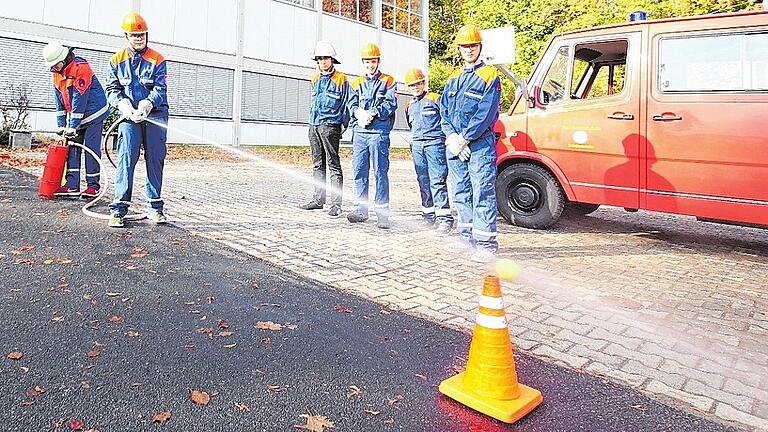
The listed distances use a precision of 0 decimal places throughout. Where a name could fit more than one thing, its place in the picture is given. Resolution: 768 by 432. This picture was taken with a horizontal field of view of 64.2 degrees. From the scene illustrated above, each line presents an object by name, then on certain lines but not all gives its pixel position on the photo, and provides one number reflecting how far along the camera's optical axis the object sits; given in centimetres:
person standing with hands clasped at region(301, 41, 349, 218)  795
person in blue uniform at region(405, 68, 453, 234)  733
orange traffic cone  283
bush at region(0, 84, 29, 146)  1644
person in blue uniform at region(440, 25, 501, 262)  577
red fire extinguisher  785
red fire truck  606
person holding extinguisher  753
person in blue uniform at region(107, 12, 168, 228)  627
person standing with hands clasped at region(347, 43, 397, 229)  743
